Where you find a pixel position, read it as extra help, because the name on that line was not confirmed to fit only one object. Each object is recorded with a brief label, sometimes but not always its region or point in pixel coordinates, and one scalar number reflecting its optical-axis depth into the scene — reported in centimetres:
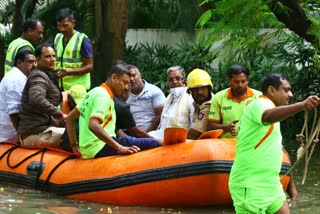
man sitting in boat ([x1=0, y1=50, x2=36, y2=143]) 1252
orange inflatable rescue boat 1000
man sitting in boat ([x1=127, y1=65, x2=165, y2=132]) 1293
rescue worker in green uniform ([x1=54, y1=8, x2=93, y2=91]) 1360
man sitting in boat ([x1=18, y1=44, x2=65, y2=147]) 1200
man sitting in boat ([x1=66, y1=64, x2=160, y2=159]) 1045
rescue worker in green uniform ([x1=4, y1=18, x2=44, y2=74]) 1378
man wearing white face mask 1158
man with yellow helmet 1122
